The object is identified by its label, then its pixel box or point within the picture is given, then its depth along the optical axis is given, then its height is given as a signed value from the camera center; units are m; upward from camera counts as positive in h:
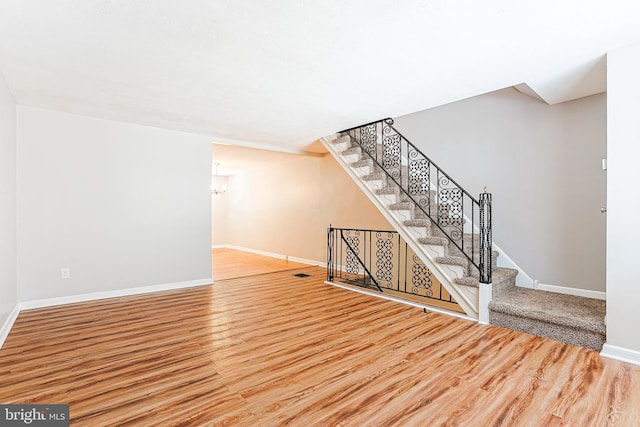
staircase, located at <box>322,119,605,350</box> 2.98 -0.39
